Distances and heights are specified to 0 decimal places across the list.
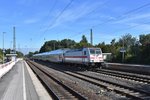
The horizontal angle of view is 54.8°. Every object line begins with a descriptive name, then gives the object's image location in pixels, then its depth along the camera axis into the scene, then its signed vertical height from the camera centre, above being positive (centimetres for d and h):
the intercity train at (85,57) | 1774 +0
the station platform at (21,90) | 718 -196
